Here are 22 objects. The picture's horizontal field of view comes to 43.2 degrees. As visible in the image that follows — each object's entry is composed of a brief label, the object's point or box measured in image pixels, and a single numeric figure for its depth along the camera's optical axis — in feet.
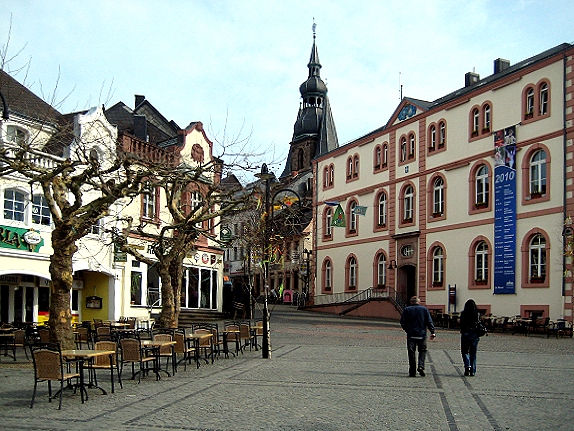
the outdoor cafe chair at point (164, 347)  53.78
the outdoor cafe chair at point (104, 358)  44.73
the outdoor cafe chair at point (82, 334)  67.05
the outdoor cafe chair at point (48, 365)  38.93
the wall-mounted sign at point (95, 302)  108.88
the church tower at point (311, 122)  318.45
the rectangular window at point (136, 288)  113.29
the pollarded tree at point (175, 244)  78.64
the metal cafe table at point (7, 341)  64.17
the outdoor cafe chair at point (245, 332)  69.41
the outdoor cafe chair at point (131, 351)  47.93
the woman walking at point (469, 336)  51.39
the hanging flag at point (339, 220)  141.28
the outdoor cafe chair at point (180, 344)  55.36
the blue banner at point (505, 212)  114.42
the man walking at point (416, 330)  50.75
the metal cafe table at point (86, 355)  41.34
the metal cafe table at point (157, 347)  50.62
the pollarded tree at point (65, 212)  57.62
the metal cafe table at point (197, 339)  58.08
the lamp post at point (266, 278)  63.26
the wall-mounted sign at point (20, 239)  88.99
